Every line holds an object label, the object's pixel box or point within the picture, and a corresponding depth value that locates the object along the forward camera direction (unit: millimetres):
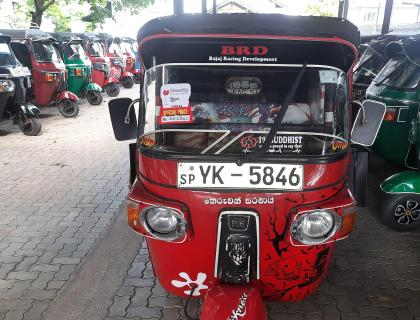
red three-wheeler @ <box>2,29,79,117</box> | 10648
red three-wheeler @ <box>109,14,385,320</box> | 2322
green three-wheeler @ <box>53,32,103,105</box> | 12273
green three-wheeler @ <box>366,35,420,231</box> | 4270
